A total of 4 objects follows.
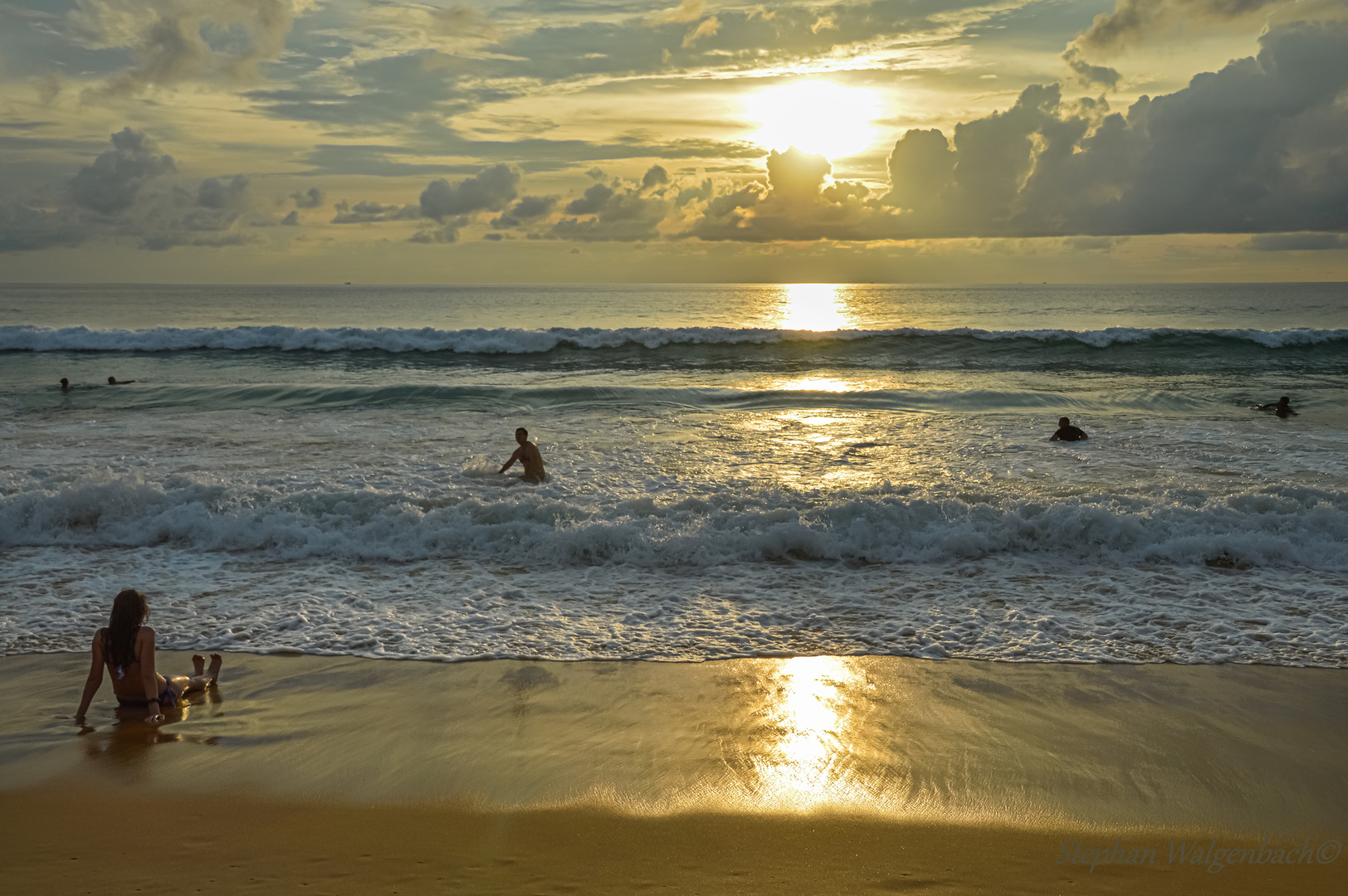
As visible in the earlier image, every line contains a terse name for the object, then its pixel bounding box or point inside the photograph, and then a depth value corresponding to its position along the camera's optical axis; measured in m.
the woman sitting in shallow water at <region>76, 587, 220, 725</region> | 5.57
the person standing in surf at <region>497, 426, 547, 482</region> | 12.13
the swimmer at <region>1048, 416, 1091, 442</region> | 15.43
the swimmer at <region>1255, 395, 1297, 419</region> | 18.36
